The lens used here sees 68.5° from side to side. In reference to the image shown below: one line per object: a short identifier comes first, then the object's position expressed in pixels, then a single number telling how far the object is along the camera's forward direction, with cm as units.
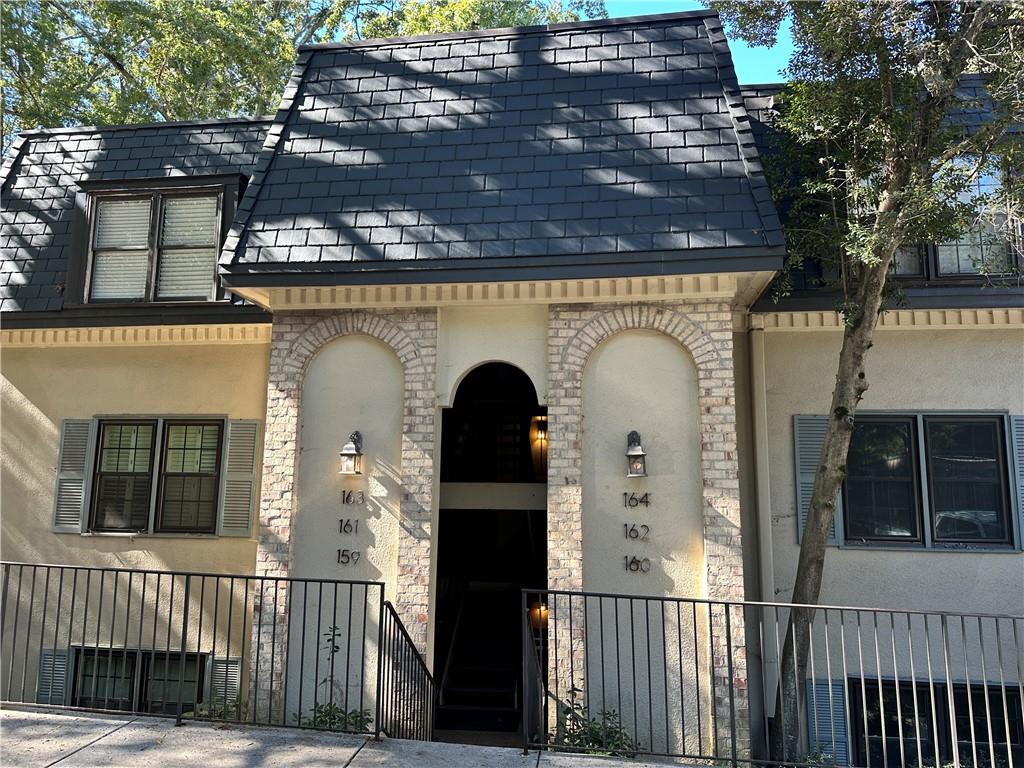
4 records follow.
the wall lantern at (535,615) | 1080
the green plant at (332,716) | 679
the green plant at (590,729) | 644
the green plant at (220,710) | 635
